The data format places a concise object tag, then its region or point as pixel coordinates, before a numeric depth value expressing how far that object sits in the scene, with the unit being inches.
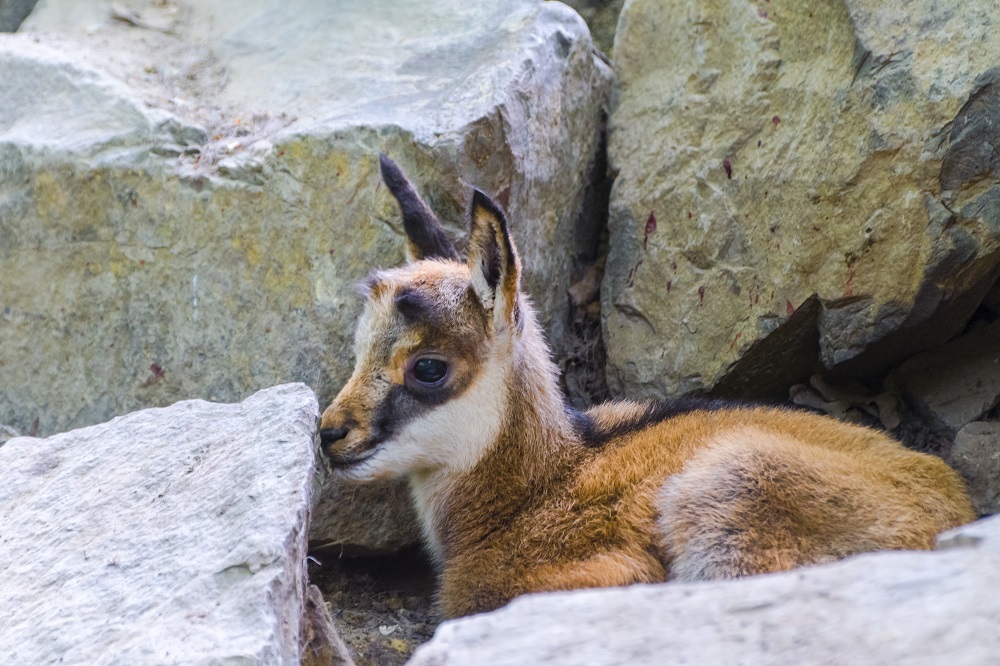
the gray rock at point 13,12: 743.7
